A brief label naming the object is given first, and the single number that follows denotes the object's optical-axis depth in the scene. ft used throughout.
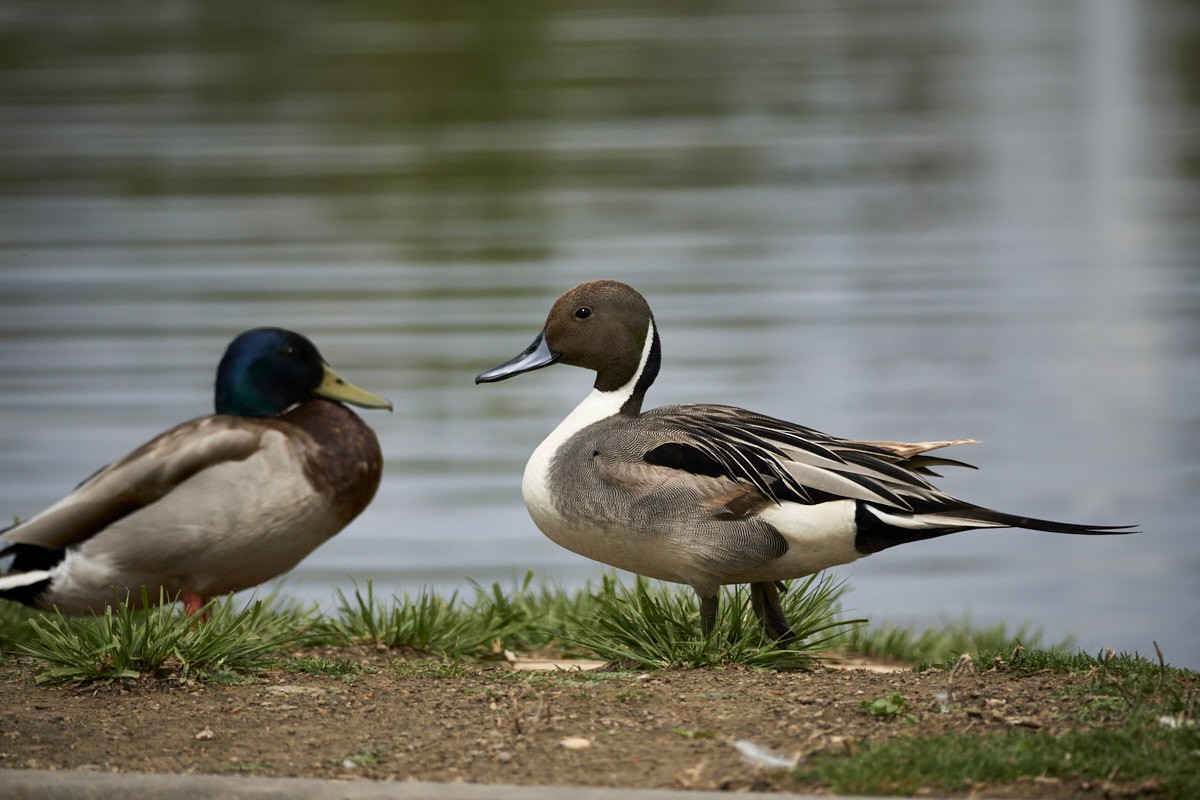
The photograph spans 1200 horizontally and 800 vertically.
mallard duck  34.24
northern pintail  29.78
